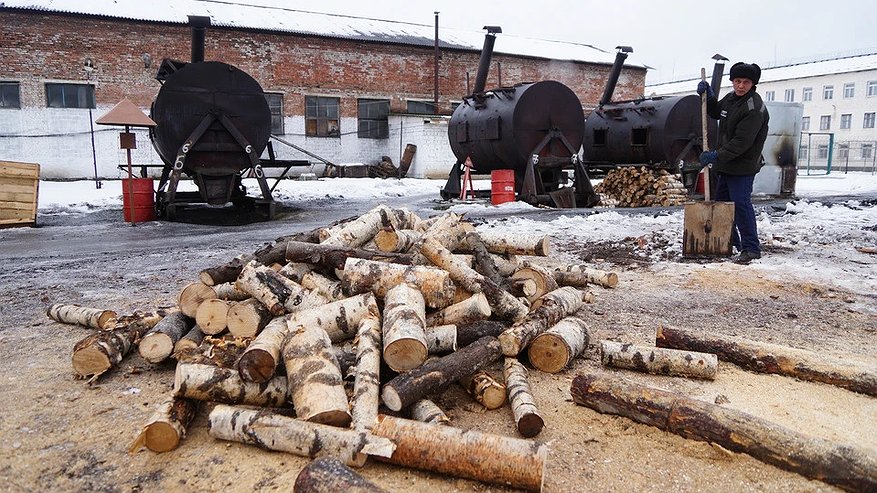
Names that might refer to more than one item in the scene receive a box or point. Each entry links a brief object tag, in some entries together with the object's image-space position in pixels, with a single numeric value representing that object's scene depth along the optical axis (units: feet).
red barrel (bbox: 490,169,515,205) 40.93
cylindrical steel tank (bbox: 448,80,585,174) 39.83
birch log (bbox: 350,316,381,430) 8.02
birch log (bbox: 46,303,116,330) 13.30
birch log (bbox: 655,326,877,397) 9.93
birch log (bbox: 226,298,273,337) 11.05
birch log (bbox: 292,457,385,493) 6.12
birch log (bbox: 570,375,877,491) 6.95
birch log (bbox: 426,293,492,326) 11.45
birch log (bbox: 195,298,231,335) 11.22
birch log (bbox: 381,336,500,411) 8.52
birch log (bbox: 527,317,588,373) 10.69
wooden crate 32.65
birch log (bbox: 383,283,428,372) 9.25
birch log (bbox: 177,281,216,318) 12.12
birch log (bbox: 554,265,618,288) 17.60
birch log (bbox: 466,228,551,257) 15.85
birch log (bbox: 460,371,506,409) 9.27
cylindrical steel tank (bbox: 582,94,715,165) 46.01
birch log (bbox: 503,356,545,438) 8.30
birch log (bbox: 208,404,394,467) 7.36
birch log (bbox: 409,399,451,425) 8.36
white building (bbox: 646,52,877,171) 131.95
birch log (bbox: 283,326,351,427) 7.93
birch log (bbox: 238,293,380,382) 8.90
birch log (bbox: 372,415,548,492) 7.02
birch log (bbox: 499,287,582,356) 10.55
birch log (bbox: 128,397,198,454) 8.02
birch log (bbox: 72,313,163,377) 10.49
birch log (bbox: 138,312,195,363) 10.82
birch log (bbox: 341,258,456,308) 11.59
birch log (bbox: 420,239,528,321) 12.39
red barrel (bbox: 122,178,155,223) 35.47
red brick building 61.41
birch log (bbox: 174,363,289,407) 8.71
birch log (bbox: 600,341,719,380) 10.44
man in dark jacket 20.33
